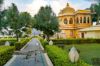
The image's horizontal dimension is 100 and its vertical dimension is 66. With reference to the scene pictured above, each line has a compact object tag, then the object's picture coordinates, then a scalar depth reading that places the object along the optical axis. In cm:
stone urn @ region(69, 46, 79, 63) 409
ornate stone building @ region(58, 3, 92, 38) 2714
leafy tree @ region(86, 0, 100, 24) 3129
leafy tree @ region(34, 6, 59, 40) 2104
